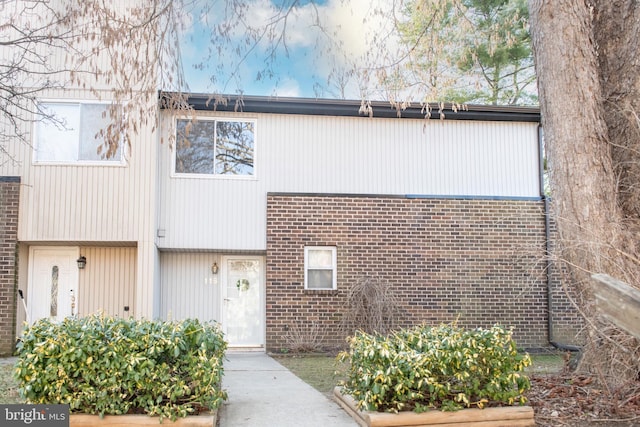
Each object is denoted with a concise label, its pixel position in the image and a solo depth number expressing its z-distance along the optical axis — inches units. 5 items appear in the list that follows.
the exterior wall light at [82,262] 498.9
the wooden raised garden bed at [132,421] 202.8
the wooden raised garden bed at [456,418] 211.6
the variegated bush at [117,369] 205.5
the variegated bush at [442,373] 217.3
